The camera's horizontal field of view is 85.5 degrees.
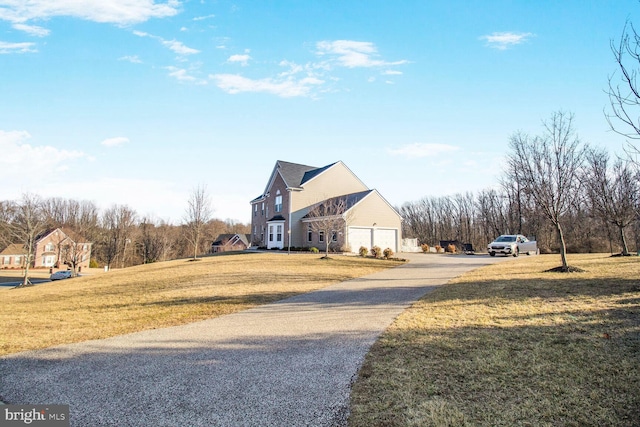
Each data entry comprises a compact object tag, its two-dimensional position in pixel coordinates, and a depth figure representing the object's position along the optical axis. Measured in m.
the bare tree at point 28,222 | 29.00
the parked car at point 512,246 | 26.75
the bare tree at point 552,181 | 15.16
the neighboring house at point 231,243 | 73.02
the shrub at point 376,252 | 26.41
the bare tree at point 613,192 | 23.19
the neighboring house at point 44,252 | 54.06
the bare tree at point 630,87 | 6.93
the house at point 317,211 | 30.55
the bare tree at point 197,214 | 29.64
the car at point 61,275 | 39.84
